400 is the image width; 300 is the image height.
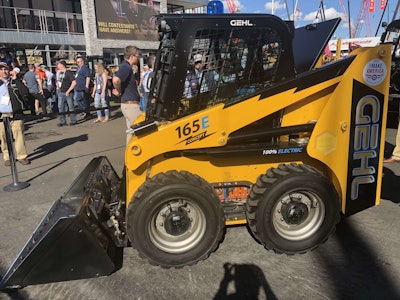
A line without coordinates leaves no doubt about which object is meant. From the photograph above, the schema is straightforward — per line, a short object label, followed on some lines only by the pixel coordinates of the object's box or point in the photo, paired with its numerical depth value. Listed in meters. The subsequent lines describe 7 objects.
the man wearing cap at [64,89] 10.67
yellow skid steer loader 2.95
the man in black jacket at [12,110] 5.90
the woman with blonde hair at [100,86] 10.40
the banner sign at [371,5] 36.93
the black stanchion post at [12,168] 5.24
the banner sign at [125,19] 22.33
